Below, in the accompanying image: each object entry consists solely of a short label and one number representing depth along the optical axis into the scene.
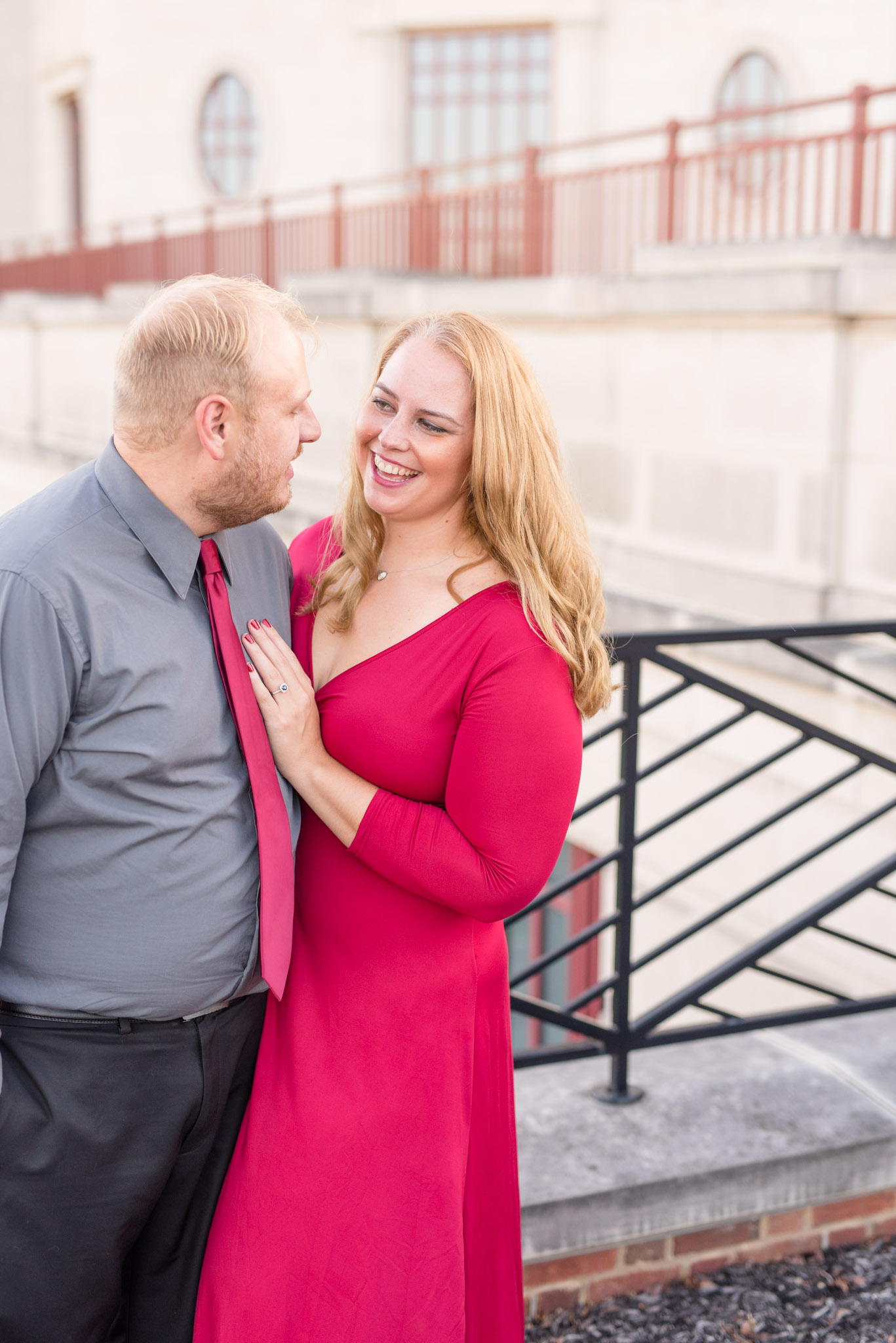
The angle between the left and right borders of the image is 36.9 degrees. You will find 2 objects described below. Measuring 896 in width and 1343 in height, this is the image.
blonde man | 1.80
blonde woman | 2.02
